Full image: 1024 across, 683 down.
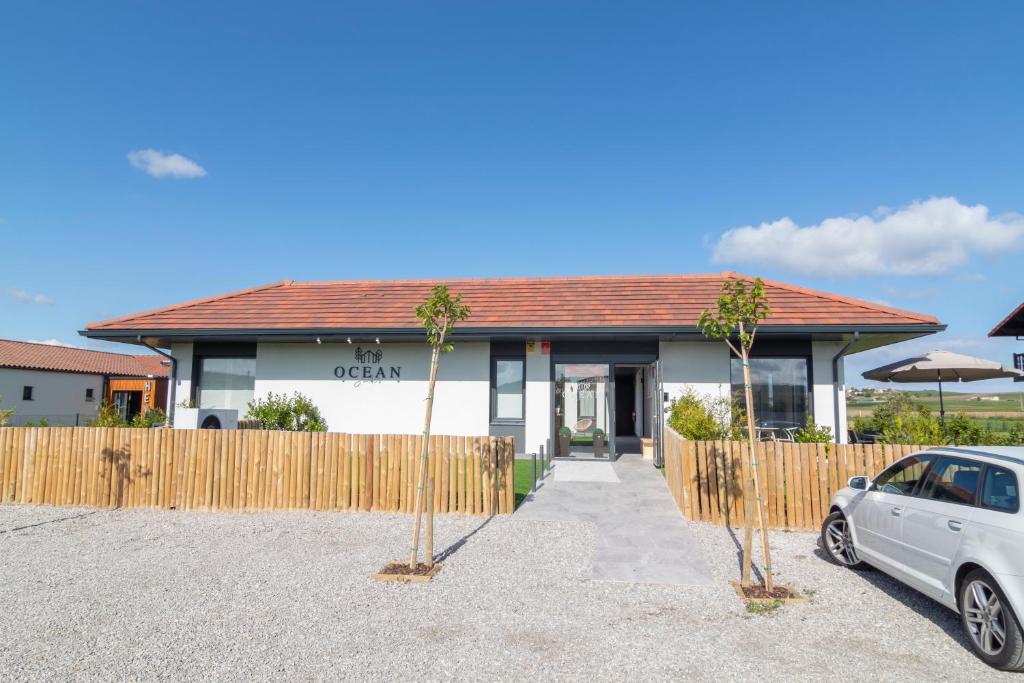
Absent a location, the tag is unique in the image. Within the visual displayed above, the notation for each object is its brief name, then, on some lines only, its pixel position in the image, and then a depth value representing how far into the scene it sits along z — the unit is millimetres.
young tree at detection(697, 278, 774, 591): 5500
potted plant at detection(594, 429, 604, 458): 13656
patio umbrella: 11609
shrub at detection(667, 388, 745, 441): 9391
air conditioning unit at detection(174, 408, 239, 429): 11602
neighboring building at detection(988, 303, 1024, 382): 13773
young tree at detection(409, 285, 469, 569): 6410
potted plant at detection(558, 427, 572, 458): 13766
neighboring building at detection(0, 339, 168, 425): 29422
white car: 3828
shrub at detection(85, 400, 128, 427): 11305
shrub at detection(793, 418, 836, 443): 9297
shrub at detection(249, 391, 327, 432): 13039
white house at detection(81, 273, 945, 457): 12383
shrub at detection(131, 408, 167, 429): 11922
